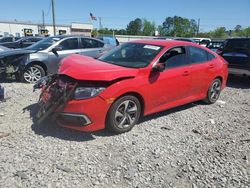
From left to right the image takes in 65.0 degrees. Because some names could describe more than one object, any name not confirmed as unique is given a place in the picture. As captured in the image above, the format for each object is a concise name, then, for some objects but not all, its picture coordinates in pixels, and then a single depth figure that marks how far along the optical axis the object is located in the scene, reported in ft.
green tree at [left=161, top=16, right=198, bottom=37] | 258.48
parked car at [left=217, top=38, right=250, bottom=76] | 21.17
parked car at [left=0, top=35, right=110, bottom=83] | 19.40
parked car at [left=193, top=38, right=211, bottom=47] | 63.52
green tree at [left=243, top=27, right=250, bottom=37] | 241.25
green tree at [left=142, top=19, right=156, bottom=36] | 298.23
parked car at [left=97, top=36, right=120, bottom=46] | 35.89
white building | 162.85
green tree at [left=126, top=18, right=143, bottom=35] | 296.06
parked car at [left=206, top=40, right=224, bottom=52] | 37.97
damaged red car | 9.98
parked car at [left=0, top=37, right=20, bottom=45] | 58.22
